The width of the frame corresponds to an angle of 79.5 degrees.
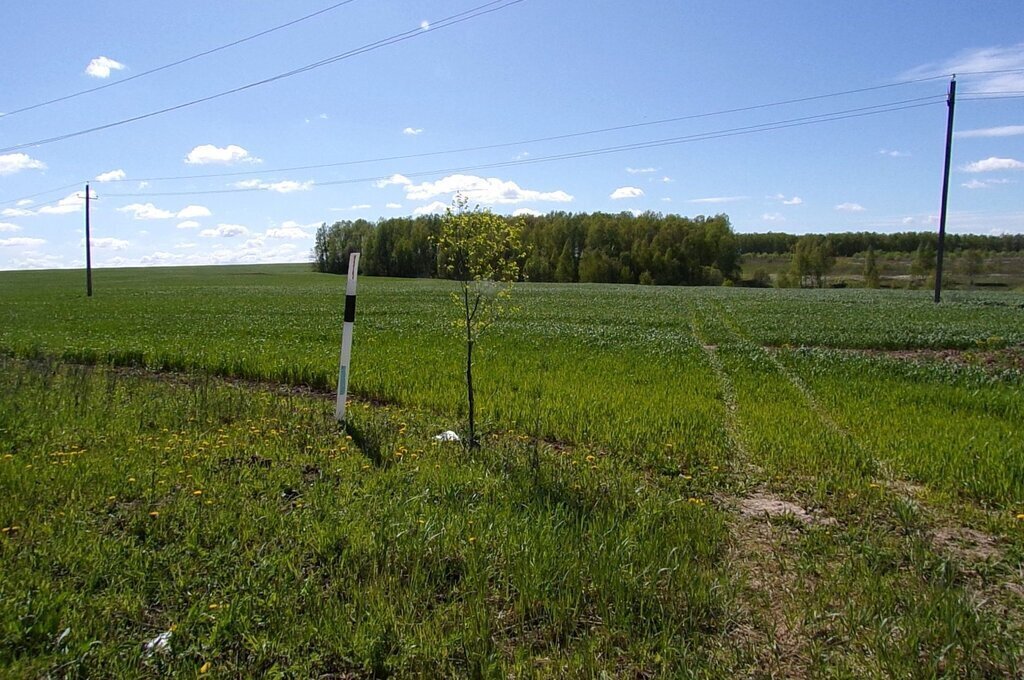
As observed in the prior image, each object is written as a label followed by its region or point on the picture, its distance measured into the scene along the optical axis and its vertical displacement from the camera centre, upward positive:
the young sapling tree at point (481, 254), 7.16 +0.31
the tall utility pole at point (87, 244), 45.97 +1.71
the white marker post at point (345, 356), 7.81 -1.02
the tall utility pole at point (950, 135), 35.00 +9.17
